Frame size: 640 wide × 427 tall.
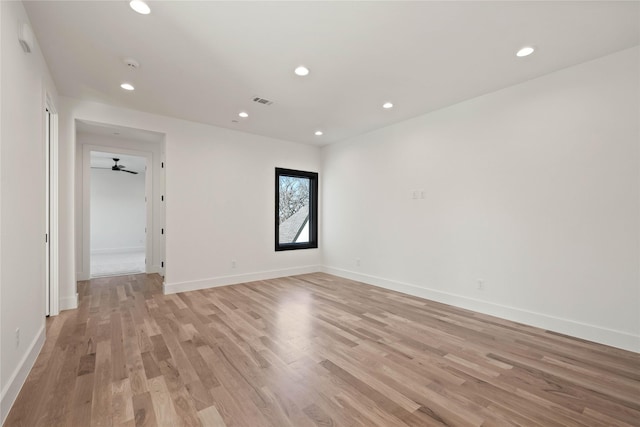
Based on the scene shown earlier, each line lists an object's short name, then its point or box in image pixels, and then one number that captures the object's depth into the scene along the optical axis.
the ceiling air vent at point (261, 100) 3.70
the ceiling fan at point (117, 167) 8.37
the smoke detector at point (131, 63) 2.76
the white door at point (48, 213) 3.37
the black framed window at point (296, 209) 5.82
